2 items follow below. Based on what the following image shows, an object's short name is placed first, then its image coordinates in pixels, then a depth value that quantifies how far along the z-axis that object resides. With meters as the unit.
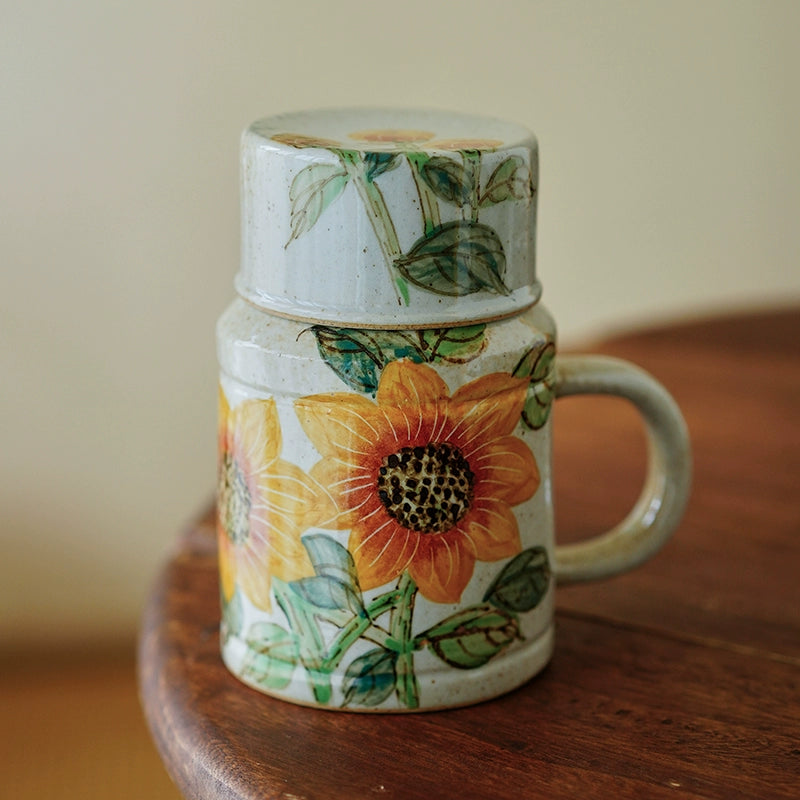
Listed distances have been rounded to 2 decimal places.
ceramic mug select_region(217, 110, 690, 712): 0.44
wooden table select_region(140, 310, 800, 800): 0.45
